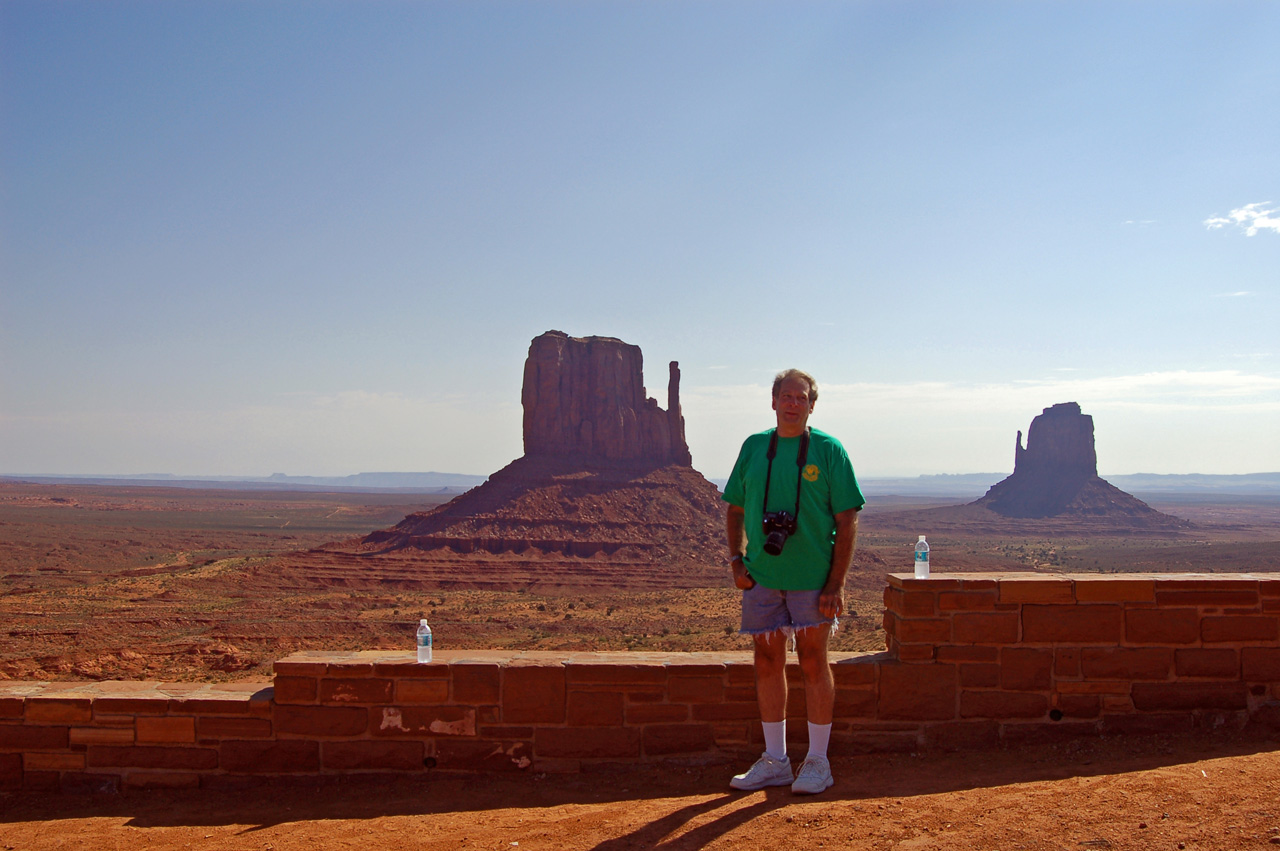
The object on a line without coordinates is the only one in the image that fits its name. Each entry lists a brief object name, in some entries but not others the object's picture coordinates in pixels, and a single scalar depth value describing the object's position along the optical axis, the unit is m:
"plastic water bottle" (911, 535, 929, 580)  5.53
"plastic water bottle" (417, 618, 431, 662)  5.28
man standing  4.53
